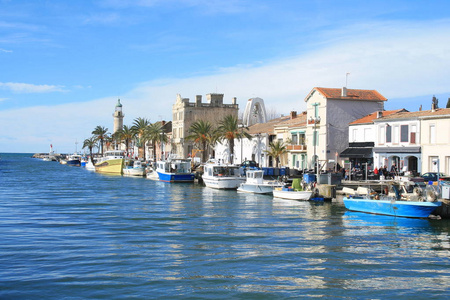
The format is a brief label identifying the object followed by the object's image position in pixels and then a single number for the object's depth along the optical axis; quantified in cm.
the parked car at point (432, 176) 4453
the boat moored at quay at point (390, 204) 3422
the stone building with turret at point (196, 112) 10425
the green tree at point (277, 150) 7221
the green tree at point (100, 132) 14500
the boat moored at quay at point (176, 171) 7250
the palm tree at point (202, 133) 8600
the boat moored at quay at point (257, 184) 5197
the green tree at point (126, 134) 12636
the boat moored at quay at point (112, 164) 10186
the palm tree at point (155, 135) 10766
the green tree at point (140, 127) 11631
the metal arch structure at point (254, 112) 10338
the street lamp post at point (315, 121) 6092
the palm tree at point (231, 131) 7656
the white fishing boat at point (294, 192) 4516
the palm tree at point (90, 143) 16762
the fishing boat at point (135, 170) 9419
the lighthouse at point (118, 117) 16612
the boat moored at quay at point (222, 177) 5853
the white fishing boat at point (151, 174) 8285
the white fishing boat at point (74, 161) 16988
